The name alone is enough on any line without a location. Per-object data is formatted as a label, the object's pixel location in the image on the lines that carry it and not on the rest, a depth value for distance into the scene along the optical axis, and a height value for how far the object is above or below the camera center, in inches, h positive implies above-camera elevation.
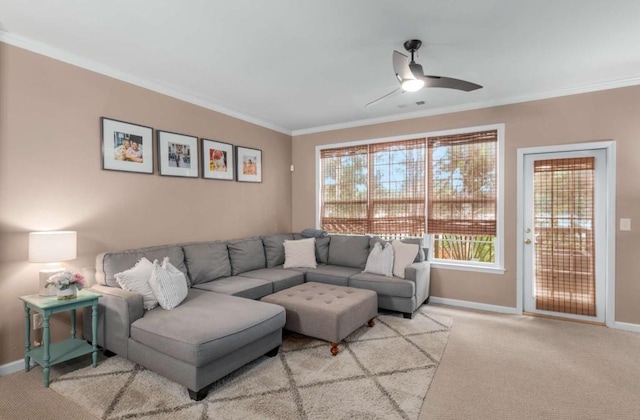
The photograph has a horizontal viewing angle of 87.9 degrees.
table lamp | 99.6 -12.3
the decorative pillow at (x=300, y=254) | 181.5 -24.8
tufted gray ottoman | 115.6 -37.1
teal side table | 96.1 -38.9
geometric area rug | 84.0 -51.0
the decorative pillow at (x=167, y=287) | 110.0 -26.2
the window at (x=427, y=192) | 168.6 +10.0
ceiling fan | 100.6 +41.8
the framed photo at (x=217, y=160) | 167.9 +25.8
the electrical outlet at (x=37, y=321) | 109.0 -37.1
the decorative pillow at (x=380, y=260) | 163.3 -25.7
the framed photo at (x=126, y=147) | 127.6 +25.3
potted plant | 99.7 -22.9
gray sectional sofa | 89.9 -33.1
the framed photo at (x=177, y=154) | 147.6 +25.4
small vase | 100.7 -25.8
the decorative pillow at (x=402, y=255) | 160.1 -22.8
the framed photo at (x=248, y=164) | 187.7 +26.3
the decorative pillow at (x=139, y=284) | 109.7 -24.8
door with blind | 147.9 -11.4
